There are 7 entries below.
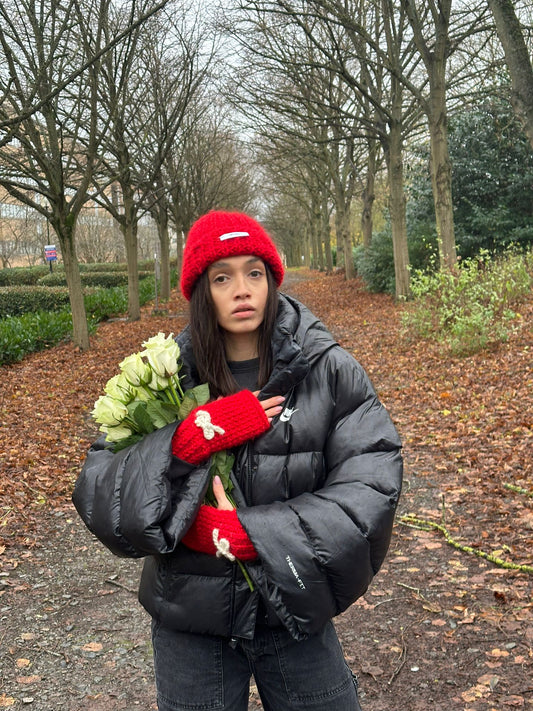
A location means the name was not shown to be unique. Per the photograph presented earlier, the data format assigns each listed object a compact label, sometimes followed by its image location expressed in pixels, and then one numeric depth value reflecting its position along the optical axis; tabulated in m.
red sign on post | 29.54
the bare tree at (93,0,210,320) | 14.17
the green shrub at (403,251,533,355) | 9.73
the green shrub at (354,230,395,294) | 20.20
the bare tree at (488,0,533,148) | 7.57
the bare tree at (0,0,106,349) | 10.79
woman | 1.63
